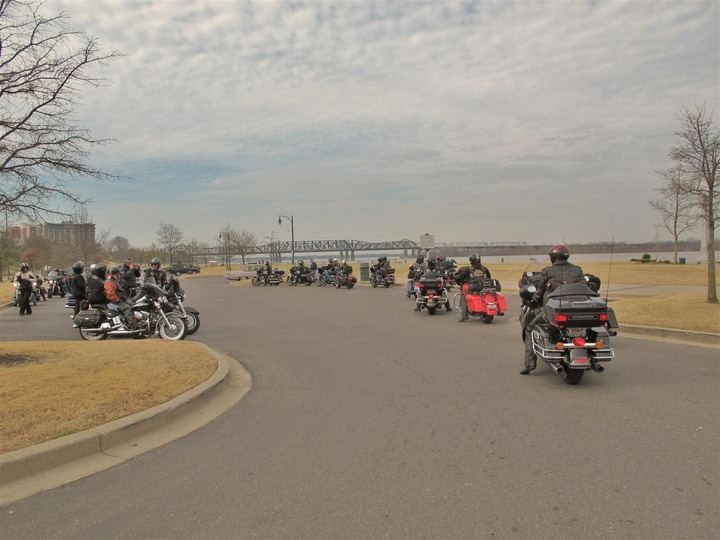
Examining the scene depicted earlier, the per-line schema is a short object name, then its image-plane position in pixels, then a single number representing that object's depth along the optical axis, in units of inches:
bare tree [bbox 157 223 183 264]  3051.2
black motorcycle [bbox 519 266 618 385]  277.9
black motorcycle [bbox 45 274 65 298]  1317.1
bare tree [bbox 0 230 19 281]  1758.2
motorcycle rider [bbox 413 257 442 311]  650.8
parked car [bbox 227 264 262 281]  2117.4
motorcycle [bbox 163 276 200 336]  513.9
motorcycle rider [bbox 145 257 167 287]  582.2
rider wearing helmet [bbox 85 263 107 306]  490.6
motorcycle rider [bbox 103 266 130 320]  482.3
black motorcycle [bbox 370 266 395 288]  1233.4
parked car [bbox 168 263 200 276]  2691.9
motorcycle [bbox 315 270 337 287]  1400.1
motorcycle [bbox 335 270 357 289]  1263.5
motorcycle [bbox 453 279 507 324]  552.6
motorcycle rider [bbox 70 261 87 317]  544.1
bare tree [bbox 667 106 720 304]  551.8
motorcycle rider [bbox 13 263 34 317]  784.3
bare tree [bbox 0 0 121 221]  289.9
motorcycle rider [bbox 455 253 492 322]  567.5
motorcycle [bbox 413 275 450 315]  644.1
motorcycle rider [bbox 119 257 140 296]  598.9
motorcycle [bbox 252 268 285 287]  1573.6
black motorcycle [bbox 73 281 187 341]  474.0
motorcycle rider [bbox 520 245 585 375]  309.1
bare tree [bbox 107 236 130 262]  2923.2
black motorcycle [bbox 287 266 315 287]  1515.7
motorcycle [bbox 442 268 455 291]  895.1
